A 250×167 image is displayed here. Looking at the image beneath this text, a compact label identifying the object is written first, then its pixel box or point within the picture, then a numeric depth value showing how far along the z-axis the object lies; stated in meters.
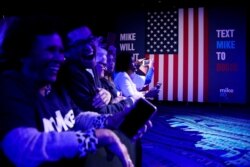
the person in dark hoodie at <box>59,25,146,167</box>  1.91
